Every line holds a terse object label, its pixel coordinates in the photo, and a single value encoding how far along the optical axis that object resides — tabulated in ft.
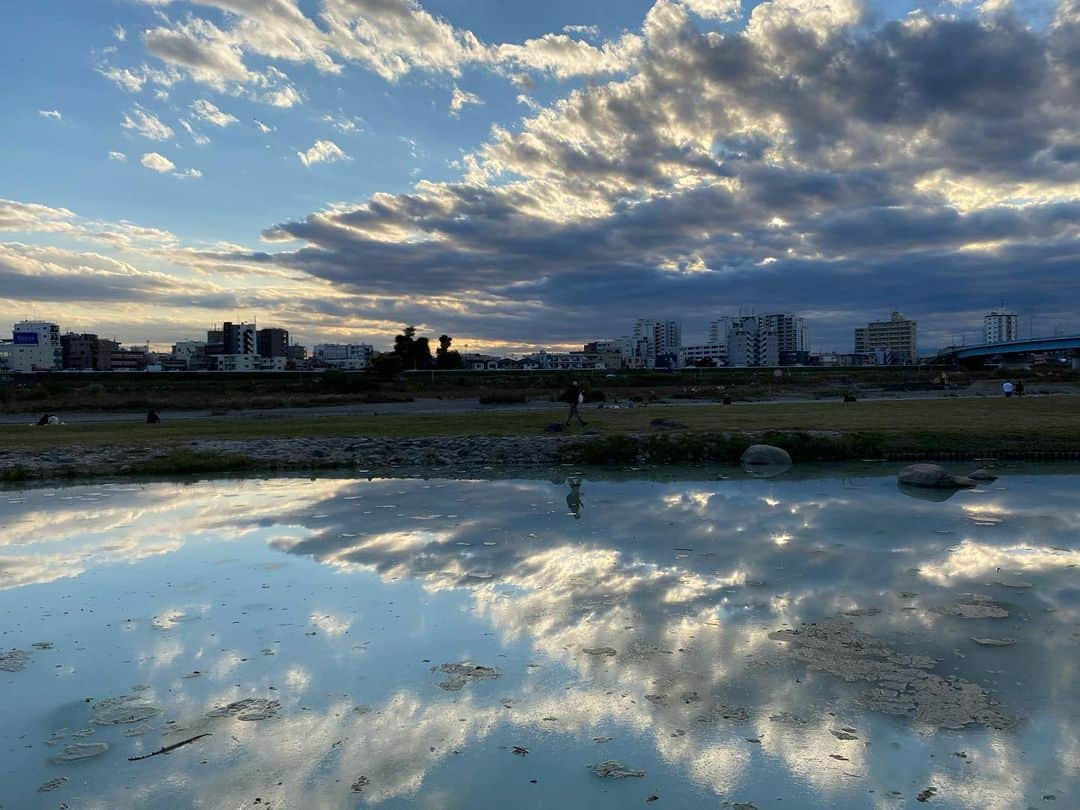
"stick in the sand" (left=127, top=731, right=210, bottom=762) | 21.44
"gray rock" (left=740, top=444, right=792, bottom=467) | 85.66
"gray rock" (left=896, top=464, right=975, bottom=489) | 68.49
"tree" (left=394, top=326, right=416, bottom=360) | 487.61
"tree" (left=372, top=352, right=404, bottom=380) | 398.62
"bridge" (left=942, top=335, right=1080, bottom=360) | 486.79
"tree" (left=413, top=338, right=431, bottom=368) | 497.87
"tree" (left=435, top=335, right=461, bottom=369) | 528.54
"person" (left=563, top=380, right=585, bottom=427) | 109.40
